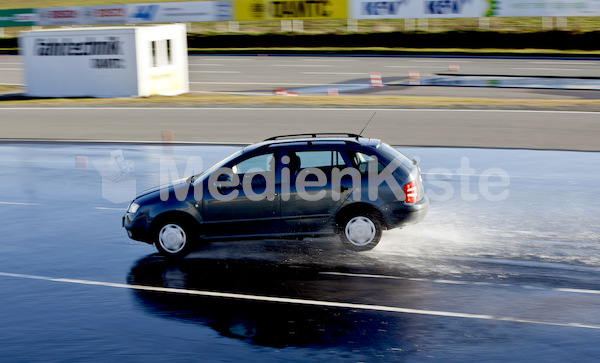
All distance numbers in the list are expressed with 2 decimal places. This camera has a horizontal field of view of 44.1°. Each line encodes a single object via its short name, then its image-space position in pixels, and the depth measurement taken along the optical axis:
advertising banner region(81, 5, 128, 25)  48.03
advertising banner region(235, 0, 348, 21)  43.46
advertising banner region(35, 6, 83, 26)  48.53
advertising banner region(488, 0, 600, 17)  39.03
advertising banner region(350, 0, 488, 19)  41.31
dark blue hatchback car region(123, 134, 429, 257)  10.17
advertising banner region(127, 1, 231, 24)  46.41
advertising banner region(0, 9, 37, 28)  51.31
